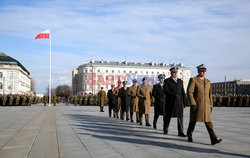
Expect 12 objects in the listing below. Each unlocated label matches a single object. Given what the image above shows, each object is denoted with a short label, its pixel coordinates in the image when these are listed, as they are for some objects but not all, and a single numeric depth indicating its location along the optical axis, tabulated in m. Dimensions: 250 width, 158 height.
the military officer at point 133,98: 13.07
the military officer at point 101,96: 21.25
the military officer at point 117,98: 16.31
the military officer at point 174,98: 8.32
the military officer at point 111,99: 17.60
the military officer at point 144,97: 11.47
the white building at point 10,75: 98.62
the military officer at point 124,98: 14.83
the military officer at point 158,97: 10.01
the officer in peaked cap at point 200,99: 6.92
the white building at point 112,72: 116.66
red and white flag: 40.34
